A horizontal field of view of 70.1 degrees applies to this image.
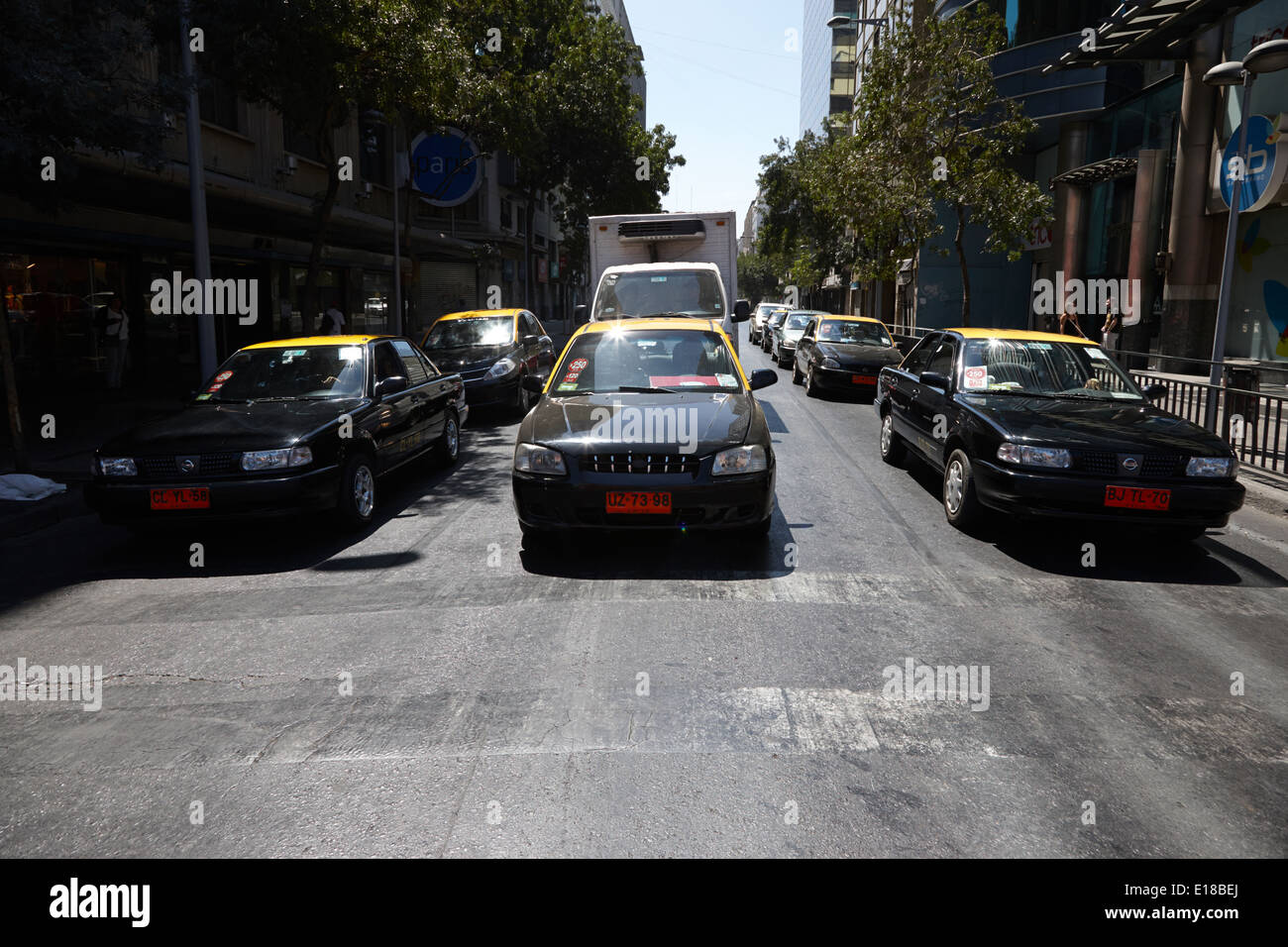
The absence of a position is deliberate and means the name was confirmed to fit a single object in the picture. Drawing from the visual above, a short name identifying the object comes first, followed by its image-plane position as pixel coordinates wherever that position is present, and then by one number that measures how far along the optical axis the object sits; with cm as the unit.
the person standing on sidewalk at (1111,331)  1830
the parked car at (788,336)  2473
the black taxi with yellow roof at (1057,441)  630
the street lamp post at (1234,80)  964
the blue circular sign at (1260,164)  1512
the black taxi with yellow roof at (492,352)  1376
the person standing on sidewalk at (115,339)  1625
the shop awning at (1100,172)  2195
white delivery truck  1323
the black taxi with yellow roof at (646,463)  589
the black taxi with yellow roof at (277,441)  654
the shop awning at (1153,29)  1573
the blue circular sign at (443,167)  2123
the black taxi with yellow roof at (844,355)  1669
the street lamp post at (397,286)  1962
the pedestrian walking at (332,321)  2067
